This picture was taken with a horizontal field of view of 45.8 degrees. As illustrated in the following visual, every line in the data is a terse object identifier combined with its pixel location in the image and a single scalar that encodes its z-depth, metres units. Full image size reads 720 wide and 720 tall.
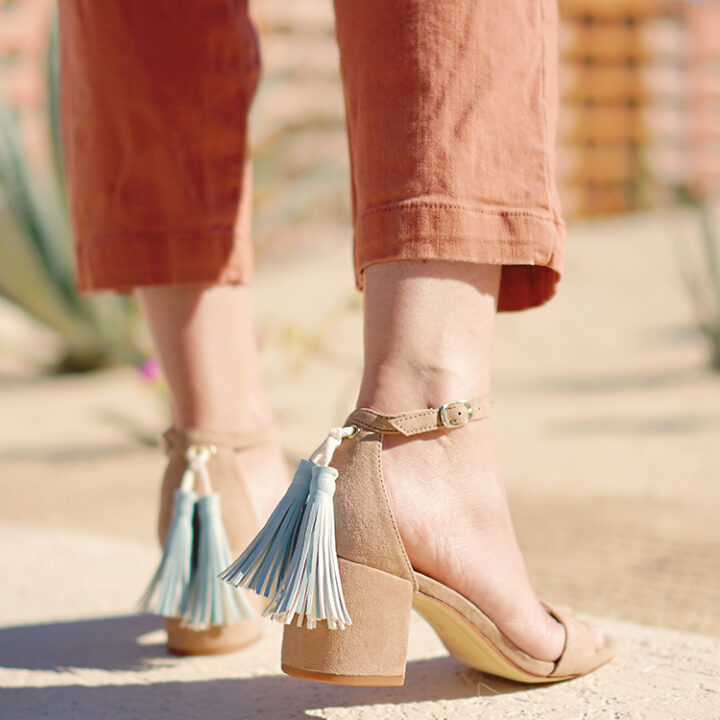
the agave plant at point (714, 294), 3.63
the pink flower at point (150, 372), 2.36
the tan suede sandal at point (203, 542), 0.90
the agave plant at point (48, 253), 3.76
